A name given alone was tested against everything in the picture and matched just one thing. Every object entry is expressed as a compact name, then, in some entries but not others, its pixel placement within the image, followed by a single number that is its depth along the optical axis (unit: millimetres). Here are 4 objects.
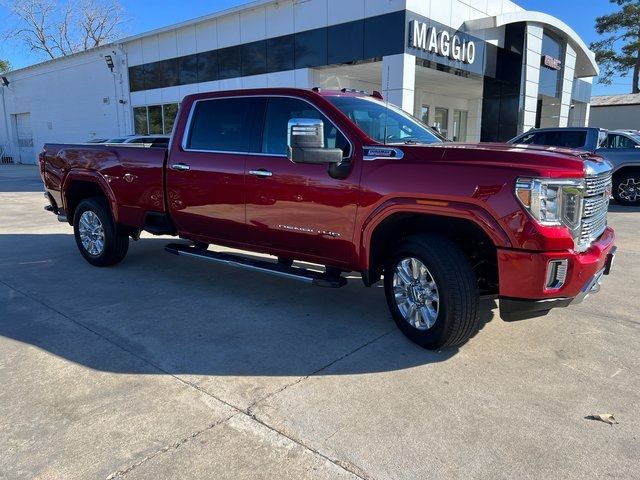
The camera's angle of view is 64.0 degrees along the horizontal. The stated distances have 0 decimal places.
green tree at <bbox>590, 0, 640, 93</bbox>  41312
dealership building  14555
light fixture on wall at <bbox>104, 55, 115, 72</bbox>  22734
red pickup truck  3348
